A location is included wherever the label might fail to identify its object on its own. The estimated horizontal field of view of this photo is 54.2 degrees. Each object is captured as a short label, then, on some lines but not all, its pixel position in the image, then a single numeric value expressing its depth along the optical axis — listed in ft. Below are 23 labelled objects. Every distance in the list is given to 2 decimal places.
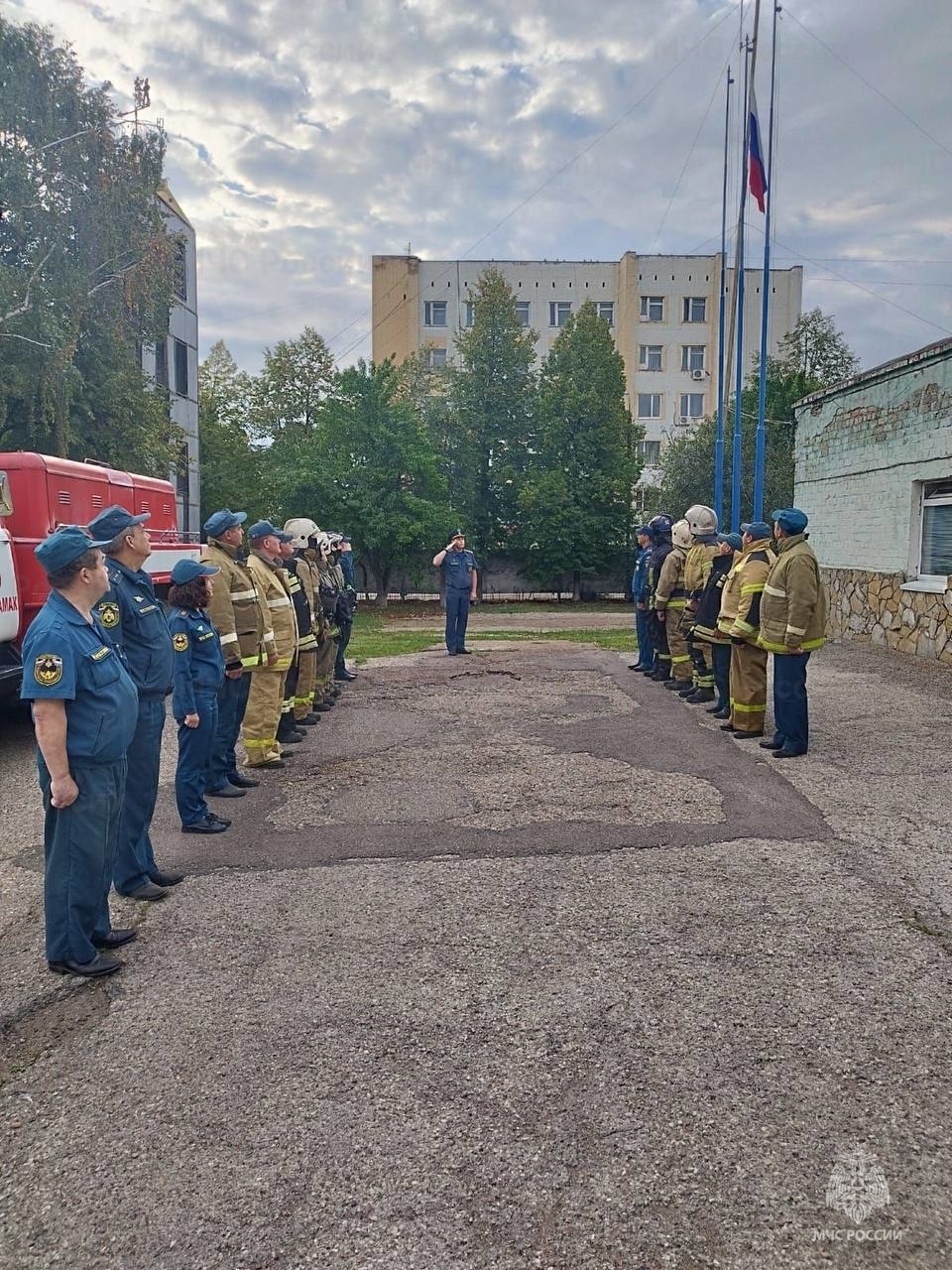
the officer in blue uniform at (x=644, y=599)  40.32
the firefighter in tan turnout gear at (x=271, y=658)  24.90
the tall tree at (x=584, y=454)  97.76
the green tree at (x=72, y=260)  71.31
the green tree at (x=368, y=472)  82.38
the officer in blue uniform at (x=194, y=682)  18.99
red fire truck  25.43
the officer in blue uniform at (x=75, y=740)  12.30
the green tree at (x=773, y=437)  98.68
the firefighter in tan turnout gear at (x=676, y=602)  36.11
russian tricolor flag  62.13
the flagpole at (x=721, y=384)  70.70
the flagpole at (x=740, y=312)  62.64
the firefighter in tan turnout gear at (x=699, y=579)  34.83
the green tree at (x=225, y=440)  149.38
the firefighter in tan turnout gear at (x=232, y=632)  21.94
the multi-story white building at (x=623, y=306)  149.79
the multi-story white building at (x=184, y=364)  105.70
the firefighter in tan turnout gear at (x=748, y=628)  27.12
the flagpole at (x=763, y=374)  61.52
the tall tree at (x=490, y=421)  99.40
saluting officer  49.60
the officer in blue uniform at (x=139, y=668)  15.69
